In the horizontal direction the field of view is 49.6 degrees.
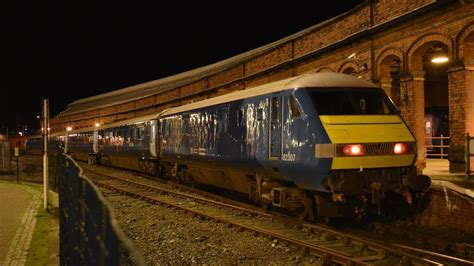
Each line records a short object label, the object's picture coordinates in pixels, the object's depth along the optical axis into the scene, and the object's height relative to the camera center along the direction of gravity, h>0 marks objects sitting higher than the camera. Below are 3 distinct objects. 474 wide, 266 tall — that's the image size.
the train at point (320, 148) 9.16 -0.16
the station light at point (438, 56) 17.82 +2.91
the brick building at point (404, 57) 13.79 +2.93
